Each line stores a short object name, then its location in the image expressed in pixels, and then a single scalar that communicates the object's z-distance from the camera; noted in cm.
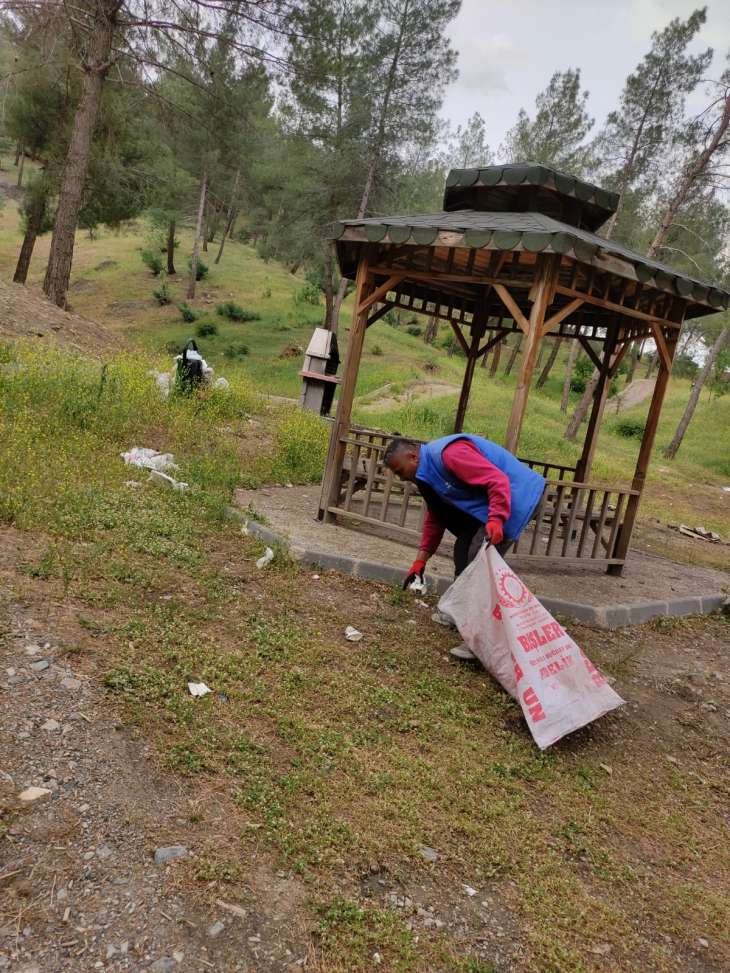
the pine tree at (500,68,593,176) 2242
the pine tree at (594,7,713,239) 1584
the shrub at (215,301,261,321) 3080
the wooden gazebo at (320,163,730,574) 581
